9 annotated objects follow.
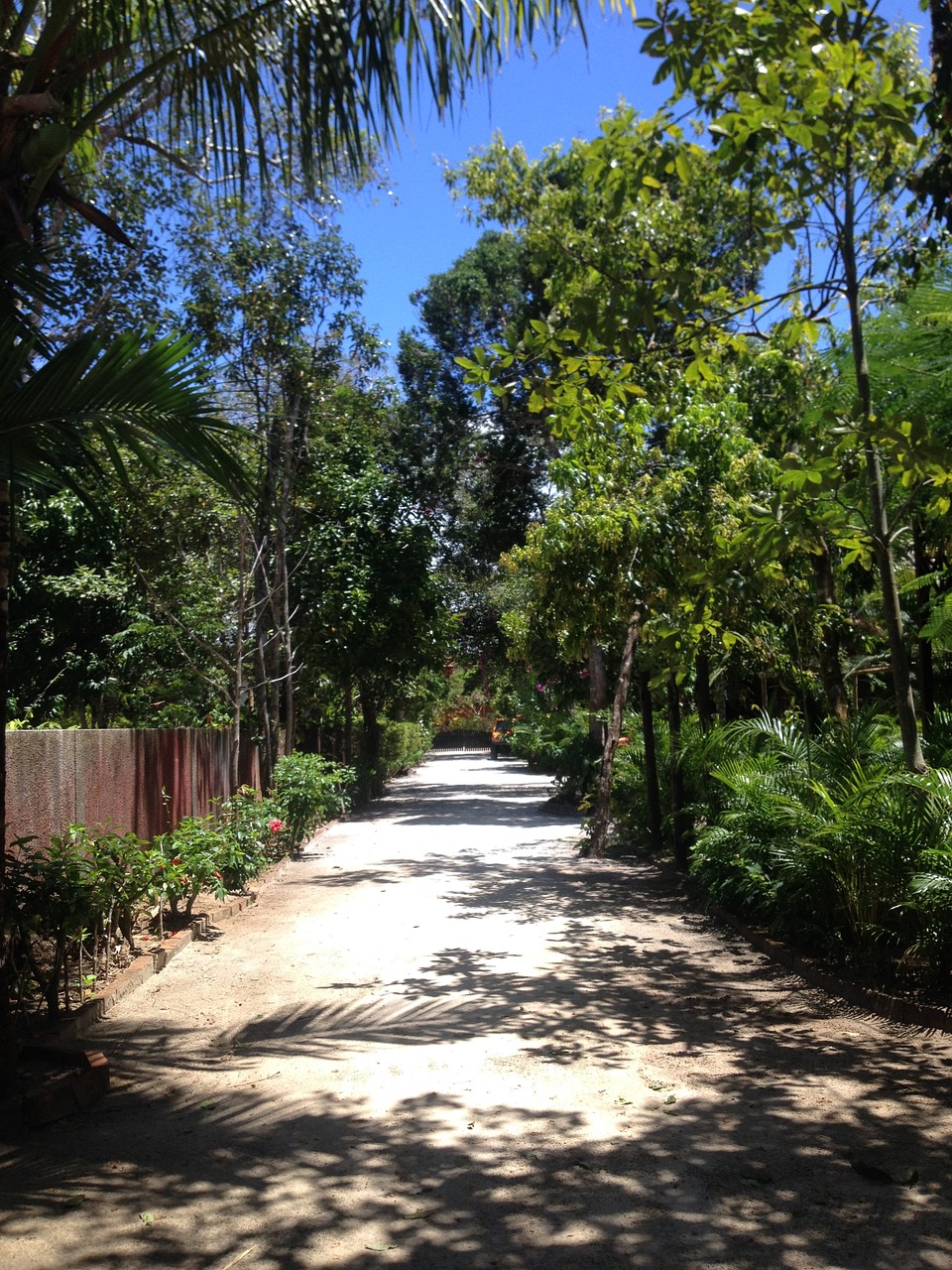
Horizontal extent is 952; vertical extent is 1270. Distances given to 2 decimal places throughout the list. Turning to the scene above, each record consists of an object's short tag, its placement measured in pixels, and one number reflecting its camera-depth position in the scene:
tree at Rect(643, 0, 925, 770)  6.01
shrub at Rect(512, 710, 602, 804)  23.57
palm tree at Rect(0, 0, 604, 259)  5.81
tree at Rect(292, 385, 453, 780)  18.02
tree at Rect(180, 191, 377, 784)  14.92
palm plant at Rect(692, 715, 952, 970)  6.82
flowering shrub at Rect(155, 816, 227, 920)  9.05
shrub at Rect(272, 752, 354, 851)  16.31
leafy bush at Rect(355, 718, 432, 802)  28.25
